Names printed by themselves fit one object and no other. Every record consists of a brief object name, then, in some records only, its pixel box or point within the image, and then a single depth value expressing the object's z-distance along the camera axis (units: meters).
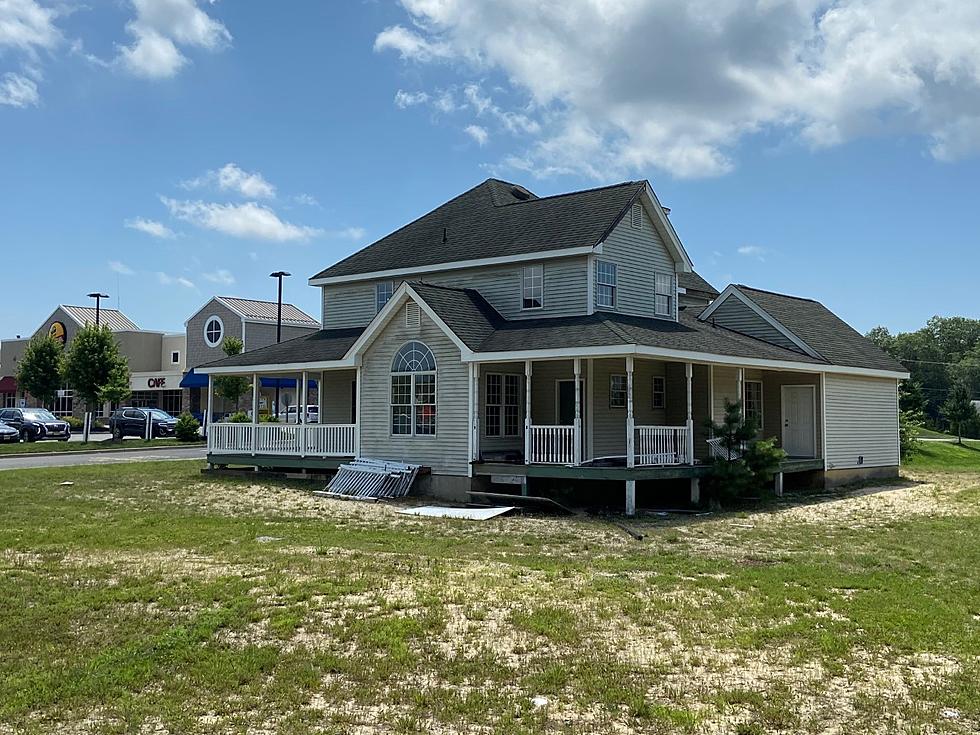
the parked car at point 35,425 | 45.78
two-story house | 20.72
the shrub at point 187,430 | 44.53
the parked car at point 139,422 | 48.03
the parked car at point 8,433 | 43.88
